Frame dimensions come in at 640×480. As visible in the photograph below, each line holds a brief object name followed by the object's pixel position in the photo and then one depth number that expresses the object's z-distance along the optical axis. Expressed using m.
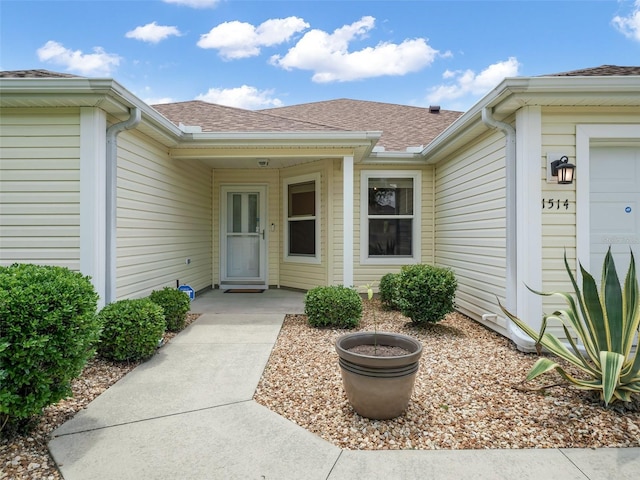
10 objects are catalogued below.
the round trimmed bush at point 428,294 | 4.23
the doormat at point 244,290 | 7.13
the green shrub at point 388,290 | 5.58
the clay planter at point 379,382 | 2.22
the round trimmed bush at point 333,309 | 4.52
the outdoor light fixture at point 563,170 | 3.51
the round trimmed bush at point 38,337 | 1.91
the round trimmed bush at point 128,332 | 3.27
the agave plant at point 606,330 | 2.38
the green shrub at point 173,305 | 4.25
